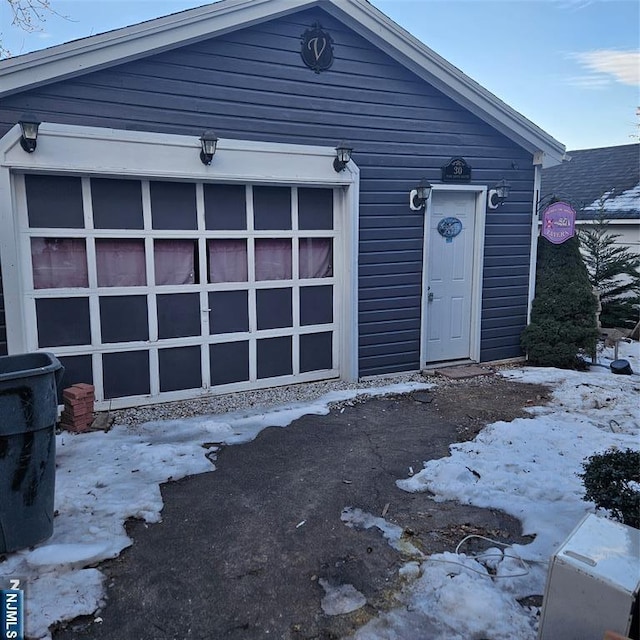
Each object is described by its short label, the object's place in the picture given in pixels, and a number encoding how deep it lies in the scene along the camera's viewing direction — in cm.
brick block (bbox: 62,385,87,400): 440
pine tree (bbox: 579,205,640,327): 963
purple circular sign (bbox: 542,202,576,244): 687
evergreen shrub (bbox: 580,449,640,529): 257
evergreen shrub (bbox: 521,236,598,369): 684
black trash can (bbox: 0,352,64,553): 256
